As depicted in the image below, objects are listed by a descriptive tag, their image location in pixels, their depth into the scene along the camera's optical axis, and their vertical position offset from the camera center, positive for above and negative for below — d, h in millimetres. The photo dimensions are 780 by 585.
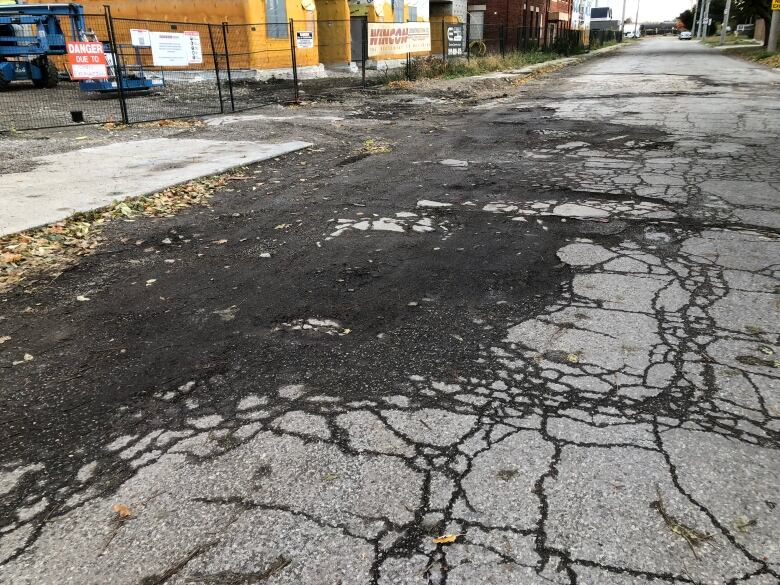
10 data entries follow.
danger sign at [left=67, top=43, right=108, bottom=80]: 12961 +535
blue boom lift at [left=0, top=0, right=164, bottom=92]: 18016 +1338
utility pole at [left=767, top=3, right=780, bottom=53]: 37469 +1575
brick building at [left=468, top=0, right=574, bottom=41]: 41219 +3584
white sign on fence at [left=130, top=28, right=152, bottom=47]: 15391 +1209
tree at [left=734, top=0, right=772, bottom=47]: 41812 +3547
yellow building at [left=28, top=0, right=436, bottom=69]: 21000 +2145
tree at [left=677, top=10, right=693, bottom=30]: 123938 +8756
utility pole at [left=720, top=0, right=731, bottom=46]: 61903 +3945
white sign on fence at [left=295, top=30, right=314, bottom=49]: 20453 +1264
